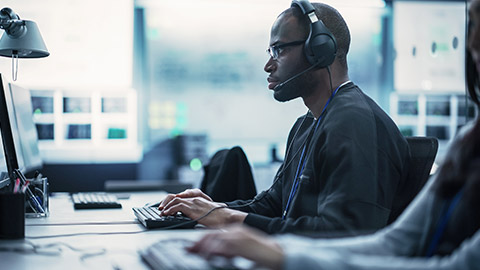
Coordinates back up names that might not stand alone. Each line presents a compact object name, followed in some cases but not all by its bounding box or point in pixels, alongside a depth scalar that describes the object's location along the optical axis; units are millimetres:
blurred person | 703
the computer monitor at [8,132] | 1640
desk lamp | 1808
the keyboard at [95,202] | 1860
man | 1195
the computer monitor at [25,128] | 1904
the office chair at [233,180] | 2056
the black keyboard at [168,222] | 1342
